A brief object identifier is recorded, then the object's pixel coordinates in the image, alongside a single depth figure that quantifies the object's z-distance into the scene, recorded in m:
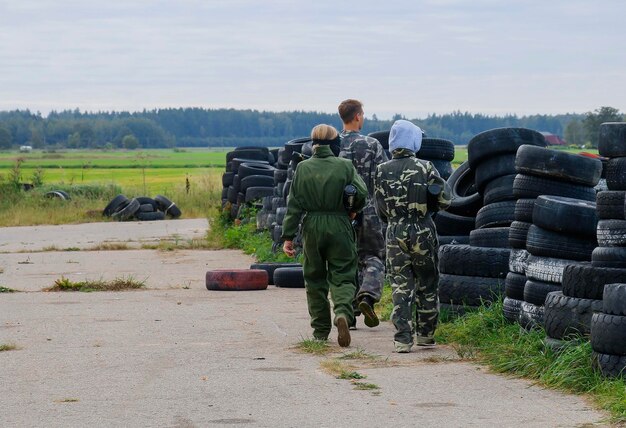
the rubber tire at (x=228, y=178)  31.38
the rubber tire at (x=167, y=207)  39.16
